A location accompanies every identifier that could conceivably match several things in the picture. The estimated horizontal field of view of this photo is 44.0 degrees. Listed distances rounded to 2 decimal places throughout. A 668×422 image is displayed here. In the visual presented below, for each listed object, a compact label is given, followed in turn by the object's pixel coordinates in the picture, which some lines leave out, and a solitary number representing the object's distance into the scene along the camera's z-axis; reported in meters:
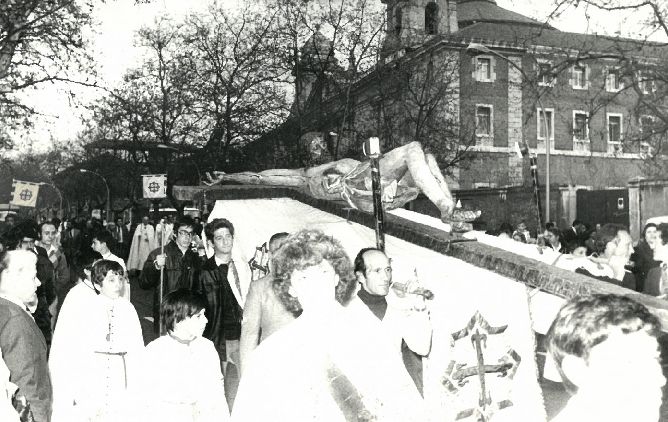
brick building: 29.66
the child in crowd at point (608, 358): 2.12
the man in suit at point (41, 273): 7.63
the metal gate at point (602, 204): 28.55
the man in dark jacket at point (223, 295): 6.75
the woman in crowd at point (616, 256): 8.37
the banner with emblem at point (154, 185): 21.16
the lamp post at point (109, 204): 54.59
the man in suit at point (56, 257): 10.07
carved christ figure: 6.71
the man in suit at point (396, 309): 4.24
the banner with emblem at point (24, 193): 19.30
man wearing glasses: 7.28
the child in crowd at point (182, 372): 4.80
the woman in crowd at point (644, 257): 8.40
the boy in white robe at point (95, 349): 5.90
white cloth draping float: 4.75
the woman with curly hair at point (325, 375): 2.80
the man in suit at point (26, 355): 4.46
